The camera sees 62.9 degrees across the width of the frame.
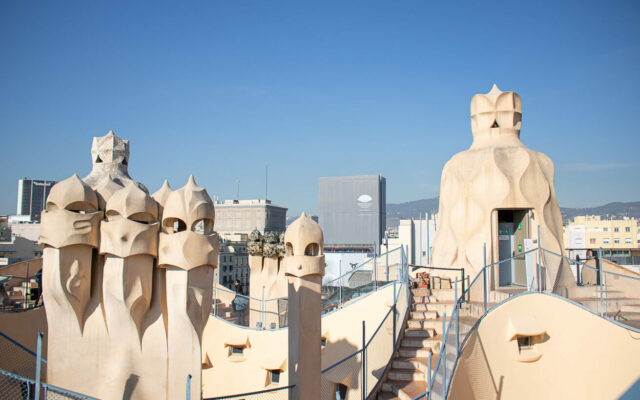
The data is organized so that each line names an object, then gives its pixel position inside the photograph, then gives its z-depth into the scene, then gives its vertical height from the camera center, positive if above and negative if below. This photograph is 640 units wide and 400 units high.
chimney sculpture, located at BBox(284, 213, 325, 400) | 8.42 -1.27
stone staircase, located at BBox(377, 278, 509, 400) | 9.20 -2.23
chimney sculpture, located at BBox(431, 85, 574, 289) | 13.98 +1.15
